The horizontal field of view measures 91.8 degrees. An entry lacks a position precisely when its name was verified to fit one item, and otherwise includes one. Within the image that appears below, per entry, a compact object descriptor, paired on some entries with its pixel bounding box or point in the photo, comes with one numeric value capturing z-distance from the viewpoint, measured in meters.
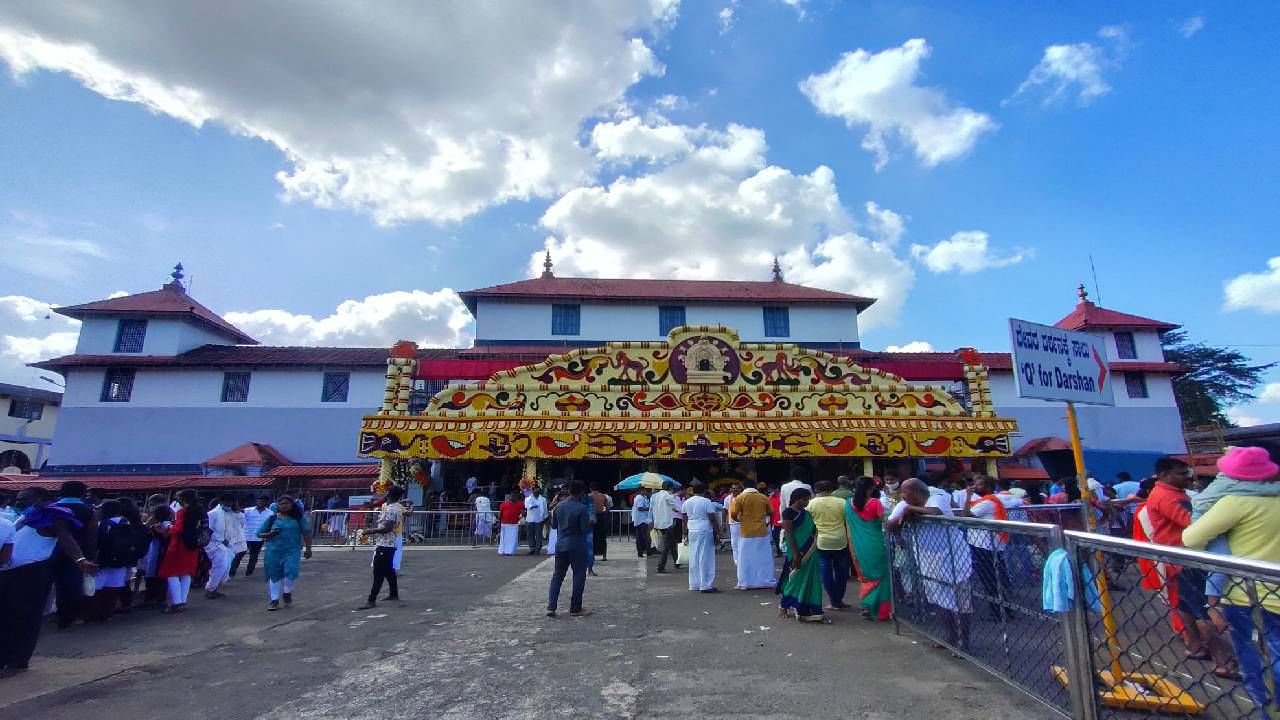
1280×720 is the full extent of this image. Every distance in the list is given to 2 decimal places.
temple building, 16.81
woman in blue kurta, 8.16
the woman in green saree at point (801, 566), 6.91
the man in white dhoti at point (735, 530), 9.27
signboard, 4.88
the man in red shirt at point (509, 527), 13.90
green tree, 36.38
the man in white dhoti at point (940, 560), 5.12
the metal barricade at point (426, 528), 16.44
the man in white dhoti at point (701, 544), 8.98
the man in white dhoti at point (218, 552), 9.27
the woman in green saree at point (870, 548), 6.66
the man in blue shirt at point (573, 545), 7.36
